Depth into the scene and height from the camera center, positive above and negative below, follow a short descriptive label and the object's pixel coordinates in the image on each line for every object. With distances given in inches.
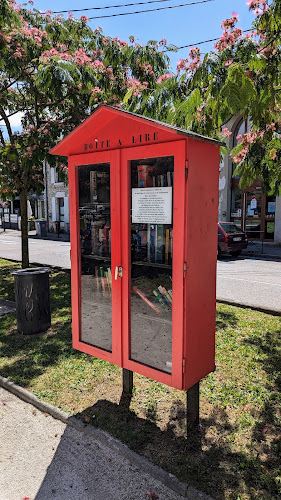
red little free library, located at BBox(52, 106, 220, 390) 113.7 -10.6
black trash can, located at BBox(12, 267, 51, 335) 214.1 -55.2
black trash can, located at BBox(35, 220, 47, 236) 1026.7 -49.9
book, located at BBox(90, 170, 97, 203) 142.3 +10.0
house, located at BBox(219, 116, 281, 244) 760.3 +9.3
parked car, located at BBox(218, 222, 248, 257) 568.7 -46.8
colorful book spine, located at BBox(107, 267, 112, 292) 142.7 -26.8
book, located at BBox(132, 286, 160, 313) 129.2 -32.3
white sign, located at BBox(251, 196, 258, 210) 782.5 +15.7
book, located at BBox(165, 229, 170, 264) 123.0 -12.6
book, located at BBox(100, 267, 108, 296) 144.3 -29.5
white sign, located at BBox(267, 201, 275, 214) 760.9 +7.8
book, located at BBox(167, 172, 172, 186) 117.3 +10.3
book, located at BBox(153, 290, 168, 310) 125.3 -31.9
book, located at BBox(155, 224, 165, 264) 125.0 -12.2
